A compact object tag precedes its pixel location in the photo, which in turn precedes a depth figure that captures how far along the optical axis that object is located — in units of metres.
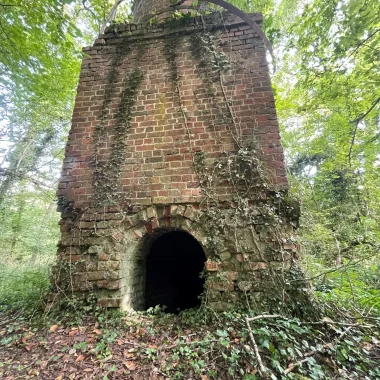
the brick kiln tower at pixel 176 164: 3.04
